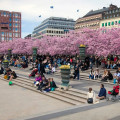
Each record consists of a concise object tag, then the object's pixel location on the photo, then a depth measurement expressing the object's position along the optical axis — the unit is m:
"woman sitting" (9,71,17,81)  22.56
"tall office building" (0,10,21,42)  136.62
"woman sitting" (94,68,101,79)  20.64
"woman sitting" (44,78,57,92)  15.77
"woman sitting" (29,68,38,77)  22.64
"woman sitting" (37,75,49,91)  16.38
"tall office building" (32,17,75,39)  121.75
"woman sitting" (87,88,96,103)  11.83
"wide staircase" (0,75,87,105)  12.94
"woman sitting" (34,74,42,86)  17.76
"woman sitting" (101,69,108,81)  19.02
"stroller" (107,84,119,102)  11.92
